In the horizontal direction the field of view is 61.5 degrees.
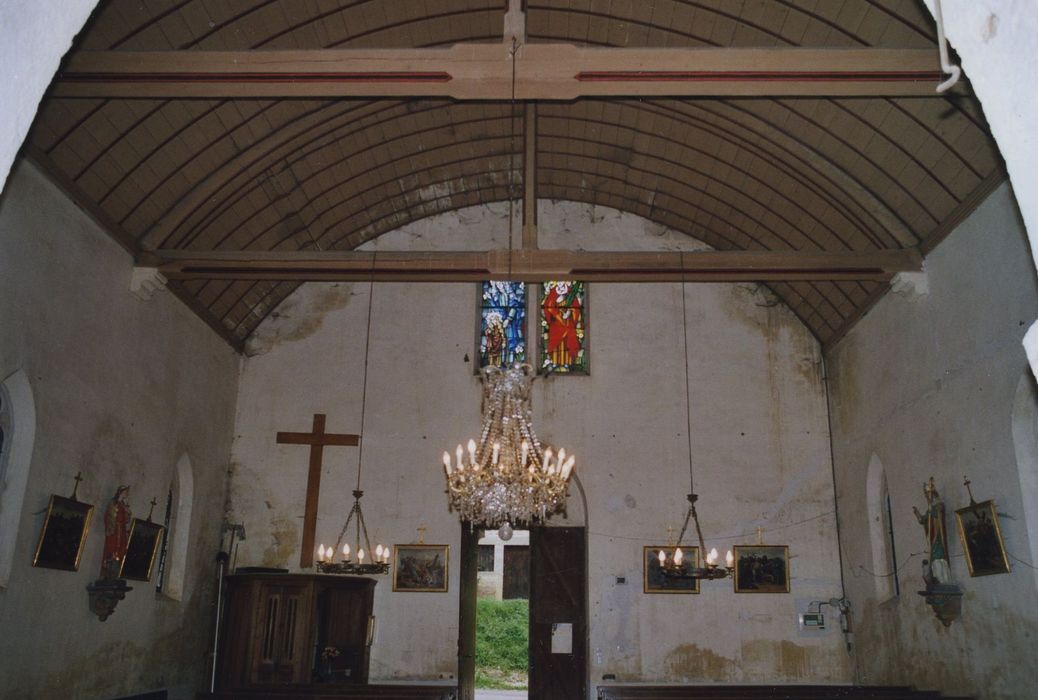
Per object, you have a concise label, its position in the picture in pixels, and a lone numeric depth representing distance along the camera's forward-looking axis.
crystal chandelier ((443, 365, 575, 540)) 8.34
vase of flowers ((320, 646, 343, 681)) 12.82
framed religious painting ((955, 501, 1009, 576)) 9.05
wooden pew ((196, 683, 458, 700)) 9.70
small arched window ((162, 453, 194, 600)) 12.59
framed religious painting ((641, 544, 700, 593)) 13.98
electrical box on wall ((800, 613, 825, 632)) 13.72
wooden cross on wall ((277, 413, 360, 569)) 14.30
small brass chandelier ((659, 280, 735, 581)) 9.57
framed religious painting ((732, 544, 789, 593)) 13.96
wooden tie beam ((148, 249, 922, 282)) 11.02
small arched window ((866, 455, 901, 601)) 12.61
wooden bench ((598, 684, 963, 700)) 9.57
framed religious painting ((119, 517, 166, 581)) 11.07
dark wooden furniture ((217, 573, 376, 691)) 12.07
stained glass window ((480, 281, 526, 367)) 15.21
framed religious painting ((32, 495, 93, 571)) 9.16
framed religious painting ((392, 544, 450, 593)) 14.07
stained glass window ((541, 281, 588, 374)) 15.16
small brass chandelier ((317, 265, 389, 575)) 10.09
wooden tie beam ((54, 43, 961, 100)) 7.51
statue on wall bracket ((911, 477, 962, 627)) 9.94
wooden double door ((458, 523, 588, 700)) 13.80
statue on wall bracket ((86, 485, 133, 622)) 10.11
